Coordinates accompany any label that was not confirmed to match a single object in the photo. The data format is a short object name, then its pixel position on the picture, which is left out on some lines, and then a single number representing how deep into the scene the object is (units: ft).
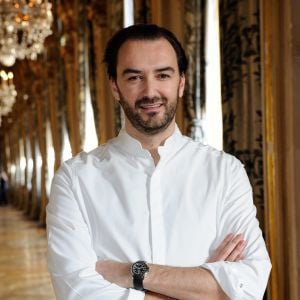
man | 6.31
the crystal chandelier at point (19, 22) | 26.05
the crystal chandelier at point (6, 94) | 50.31
